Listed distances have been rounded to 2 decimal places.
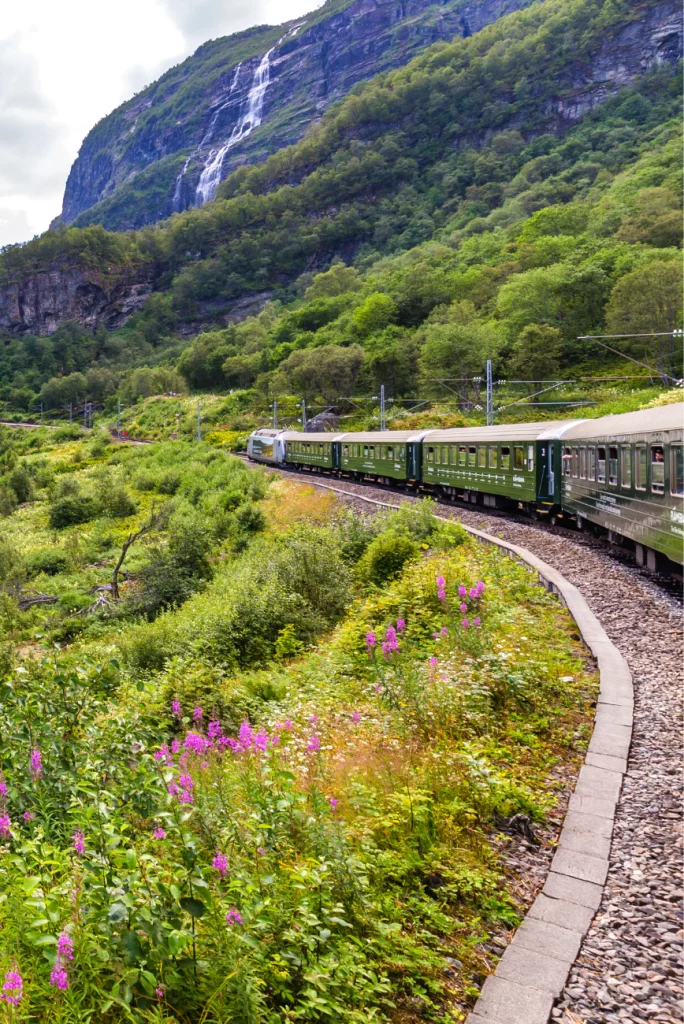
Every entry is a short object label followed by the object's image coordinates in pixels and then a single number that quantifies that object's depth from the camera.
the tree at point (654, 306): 54.62
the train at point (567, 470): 11.46
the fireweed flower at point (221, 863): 2.92
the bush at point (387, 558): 14.11
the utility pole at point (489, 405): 34.53
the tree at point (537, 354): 58.50
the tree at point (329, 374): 77.69
